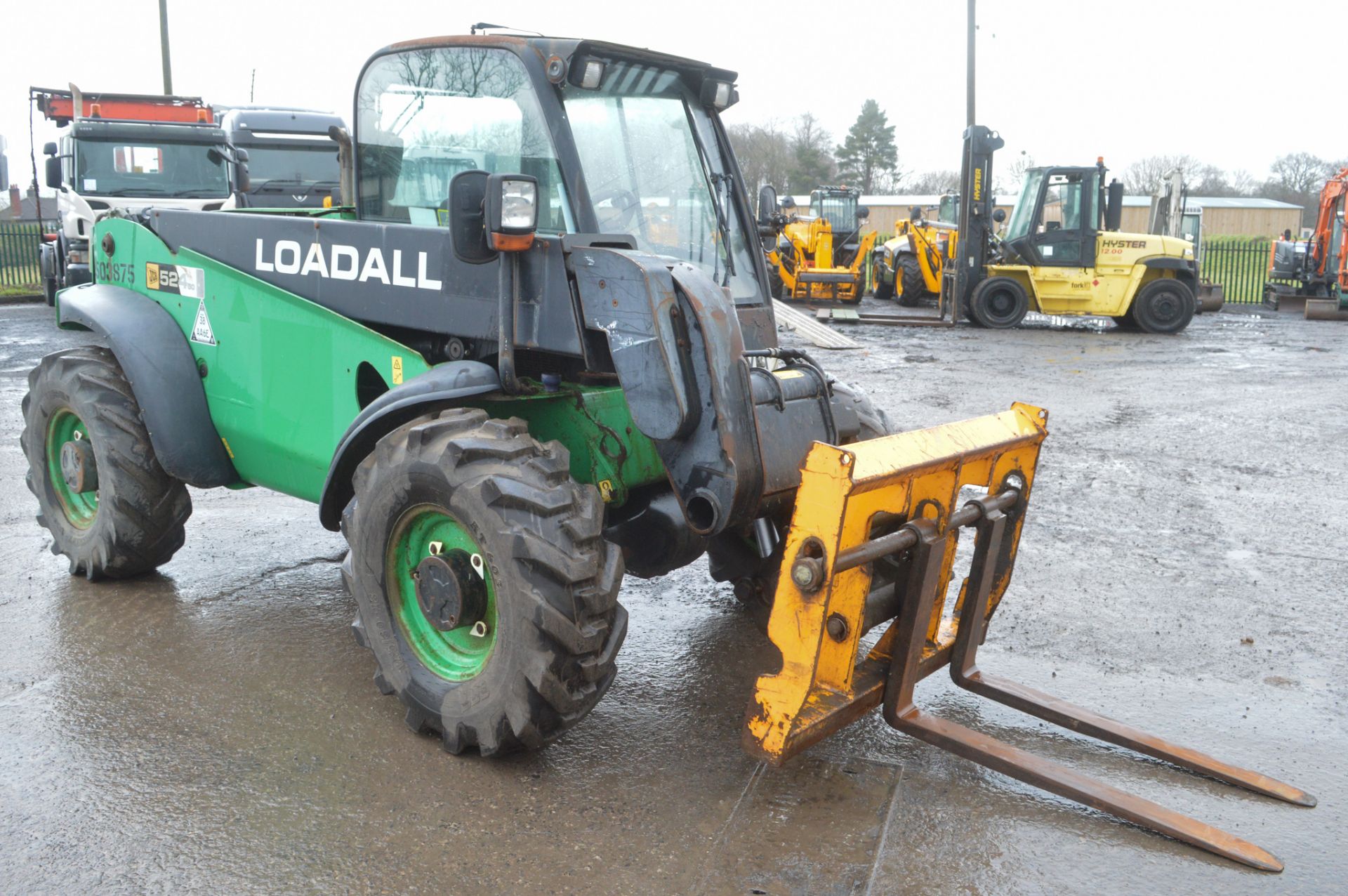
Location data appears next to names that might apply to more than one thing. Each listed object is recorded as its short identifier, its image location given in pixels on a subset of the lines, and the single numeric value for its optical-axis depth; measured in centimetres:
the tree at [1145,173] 6600
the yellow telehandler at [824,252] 2256
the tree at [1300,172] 6419
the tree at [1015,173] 5253
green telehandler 342
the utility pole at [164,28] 2464
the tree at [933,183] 7175
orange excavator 2205
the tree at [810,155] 6419
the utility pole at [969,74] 2205
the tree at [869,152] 7388
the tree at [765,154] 5188
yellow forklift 1888
